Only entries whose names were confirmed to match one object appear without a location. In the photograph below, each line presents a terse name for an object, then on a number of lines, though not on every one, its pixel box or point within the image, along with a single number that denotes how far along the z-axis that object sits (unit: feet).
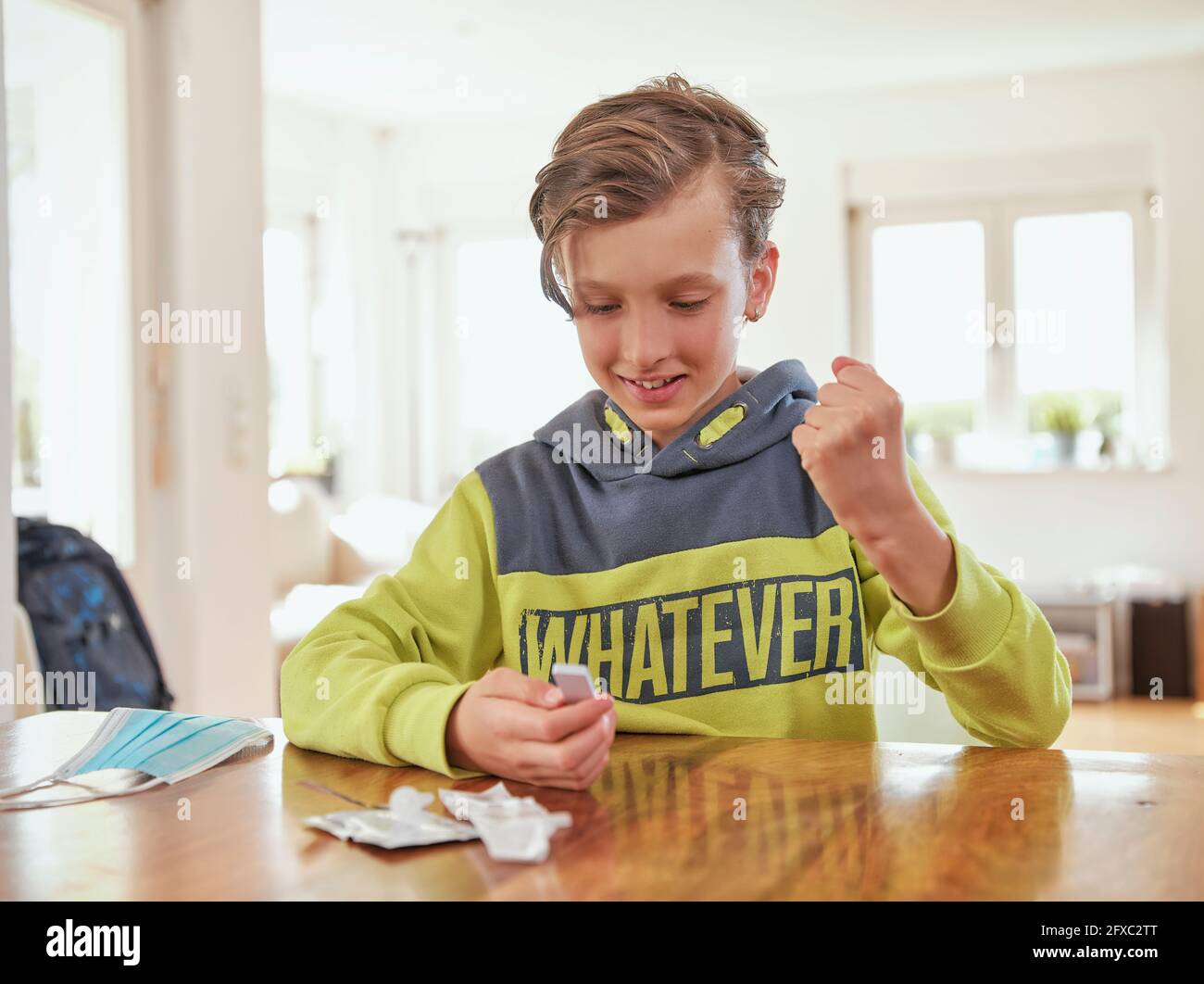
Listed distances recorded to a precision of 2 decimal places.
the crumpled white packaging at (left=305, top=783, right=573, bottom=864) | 2.45
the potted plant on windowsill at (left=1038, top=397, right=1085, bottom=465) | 20.49
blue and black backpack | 9.20
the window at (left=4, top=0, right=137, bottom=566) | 10.48
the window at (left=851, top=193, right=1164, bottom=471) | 20.48
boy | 3.43
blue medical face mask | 3.23
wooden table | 2.29
